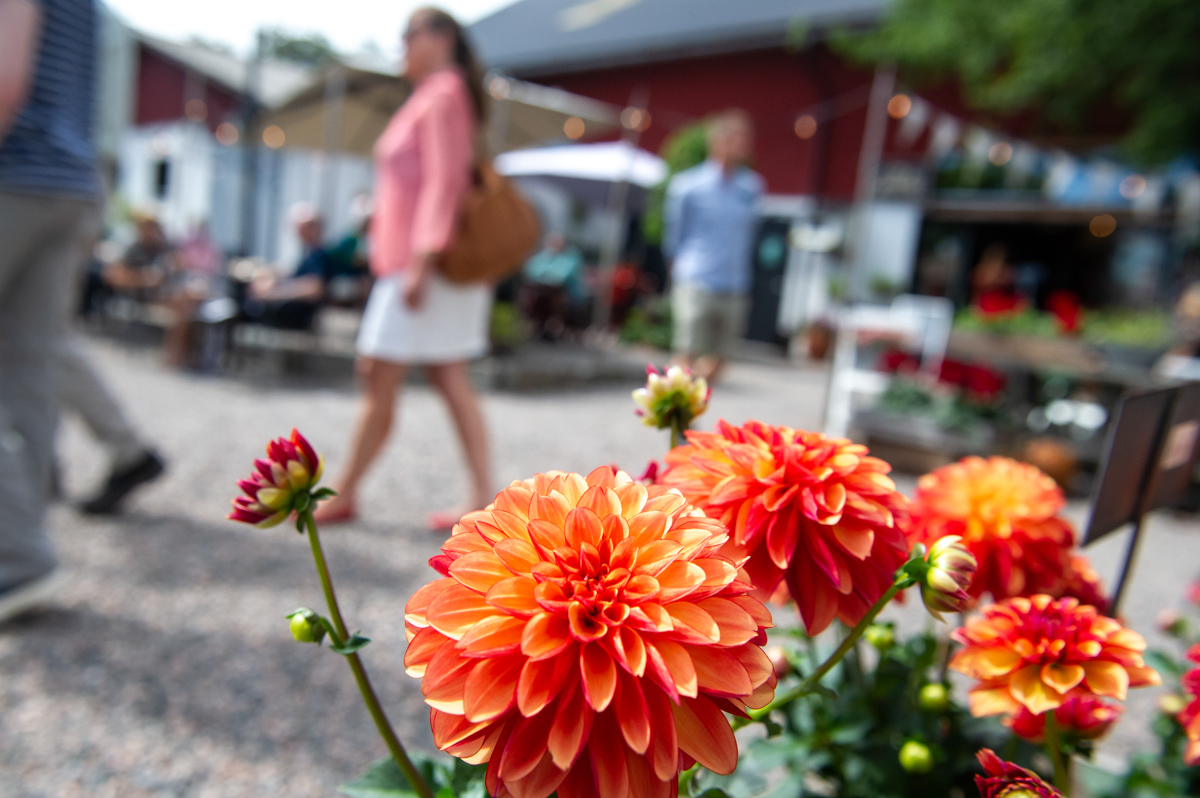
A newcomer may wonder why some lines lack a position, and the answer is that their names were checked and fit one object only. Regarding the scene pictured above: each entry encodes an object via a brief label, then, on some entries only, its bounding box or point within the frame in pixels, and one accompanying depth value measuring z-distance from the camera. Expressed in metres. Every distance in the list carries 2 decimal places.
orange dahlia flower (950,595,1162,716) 0.71
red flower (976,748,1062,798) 0.55
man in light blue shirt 5.40
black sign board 0.98
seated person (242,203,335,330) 6.82
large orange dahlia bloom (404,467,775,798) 0.47
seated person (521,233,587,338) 10.59
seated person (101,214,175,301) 8.09
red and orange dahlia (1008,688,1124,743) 0.79
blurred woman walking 2.84
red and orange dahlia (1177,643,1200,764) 0.71
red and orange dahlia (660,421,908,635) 0.63
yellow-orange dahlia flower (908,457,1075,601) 0.93
